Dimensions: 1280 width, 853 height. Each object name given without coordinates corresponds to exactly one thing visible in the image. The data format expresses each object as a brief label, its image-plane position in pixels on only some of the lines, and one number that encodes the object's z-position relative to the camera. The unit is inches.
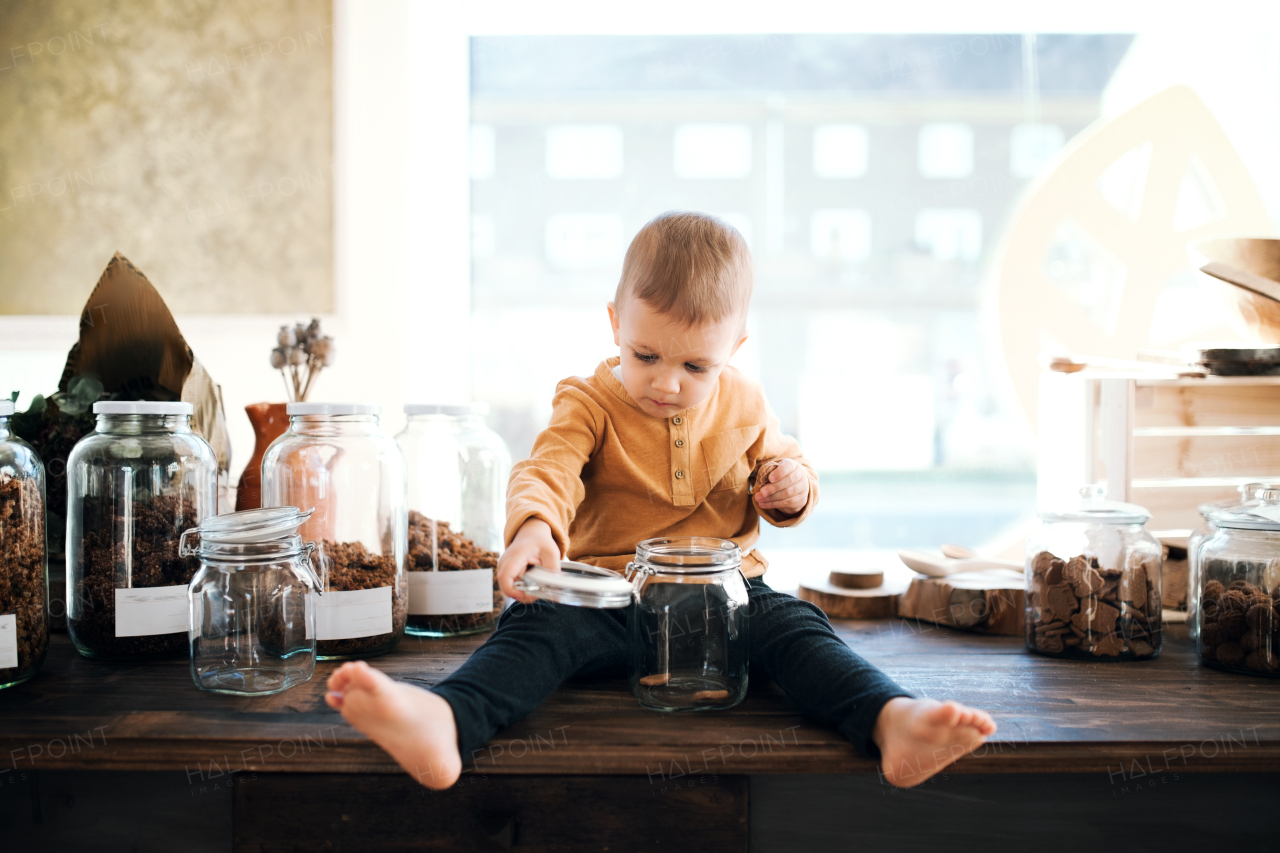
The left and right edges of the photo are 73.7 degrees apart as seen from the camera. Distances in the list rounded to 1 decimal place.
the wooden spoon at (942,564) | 46.8
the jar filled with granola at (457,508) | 41.8
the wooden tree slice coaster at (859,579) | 47.7
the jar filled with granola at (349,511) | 37.1
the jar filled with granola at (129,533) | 35.8
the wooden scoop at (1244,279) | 47.4
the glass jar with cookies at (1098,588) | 37.9
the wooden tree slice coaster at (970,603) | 42.9
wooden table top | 28.0
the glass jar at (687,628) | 32.9
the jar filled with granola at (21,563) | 32.7
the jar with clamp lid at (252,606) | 33.0
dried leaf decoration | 42.8
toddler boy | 26.5
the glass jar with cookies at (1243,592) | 35.7
